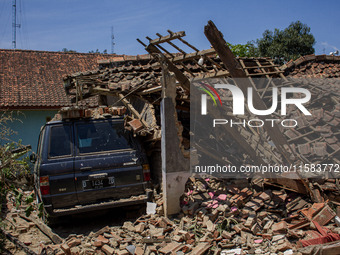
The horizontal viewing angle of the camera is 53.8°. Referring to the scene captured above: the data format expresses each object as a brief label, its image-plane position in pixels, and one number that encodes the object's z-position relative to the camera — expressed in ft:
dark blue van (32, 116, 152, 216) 21.56
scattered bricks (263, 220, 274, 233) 19.47
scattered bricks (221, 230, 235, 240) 18.83
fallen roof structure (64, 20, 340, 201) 22.50
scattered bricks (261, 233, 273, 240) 18.62
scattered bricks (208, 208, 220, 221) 20.39
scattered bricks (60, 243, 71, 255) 18.93
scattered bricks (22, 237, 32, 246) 21.36
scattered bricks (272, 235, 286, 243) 18.37
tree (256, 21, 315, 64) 85.15
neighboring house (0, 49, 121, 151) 61.41
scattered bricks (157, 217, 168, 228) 20.84
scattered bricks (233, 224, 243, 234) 19.38
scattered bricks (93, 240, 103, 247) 19.36
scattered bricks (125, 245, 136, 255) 18.82
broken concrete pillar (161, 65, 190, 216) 21.77
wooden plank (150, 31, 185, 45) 22.15
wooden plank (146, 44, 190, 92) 26.12
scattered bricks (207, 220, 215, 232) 19.49
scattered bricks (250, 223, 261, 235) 19.26
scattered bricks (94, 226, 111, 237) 20.67
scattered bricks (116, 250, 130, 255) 18.57
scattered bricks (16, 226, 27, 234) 23.16
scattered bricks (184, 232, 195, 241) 19.13
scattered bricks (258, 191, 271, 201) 21.82
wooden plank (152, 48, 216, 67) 26.91
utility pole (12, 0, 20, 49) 95.66
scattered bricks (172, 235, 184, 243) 19.15
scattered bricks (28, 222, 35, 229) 24.16
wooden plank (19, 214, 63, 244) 21.03
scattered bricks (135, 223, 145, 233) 20.63
